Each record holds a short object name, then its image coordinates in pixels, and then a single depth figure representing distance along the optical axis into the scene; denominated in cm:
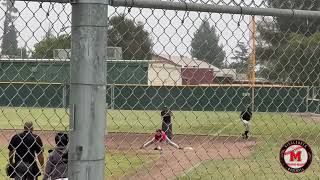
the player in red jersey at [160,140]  3350
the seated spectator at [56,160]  982
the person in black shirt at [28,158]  1487
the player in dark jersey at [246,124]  3924
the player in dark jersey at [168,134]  3565
